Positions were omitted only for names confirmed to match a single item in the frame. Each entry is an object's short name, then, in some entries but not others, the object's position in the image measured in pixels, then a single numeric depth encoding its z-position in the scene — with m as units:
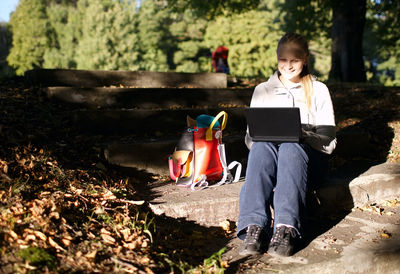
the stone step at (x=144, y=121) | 3.96
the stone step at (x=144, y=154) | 3.43
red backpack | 3.18
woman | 2.38
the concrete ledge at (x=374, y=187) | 3.21
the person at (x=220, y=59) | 12.44
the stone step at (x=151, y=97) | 4.46
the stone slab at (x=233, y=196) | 2.80
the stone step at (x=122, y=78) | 4.84
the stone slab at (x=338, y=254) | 2.16
